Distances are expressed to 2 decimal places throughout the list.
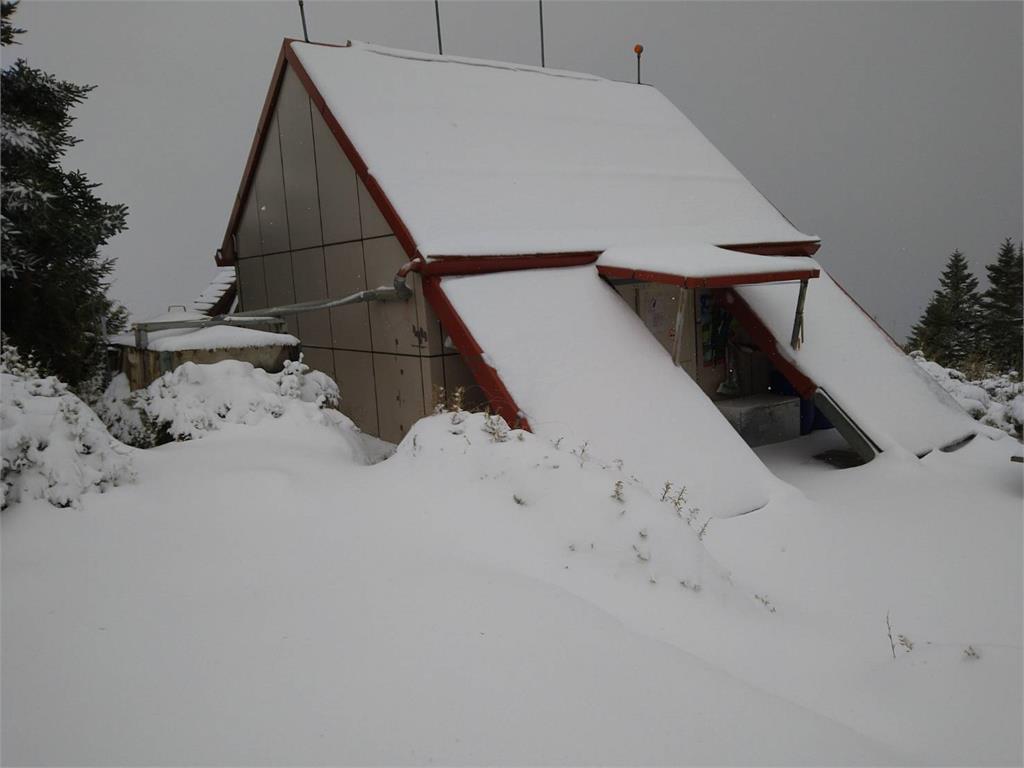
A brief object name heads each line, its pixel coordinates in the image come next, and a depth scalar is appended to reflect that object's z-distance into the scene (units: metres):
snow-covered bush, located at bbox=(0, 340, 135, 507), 4.05
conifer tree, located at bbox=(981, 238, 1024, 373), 29.16
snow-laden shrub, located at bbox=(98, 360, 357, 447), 6.52
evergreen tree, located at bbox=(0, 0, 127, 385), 7.58
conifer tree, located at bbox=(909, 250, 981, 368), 30.59
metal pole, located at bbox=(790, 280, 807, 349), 8.34
